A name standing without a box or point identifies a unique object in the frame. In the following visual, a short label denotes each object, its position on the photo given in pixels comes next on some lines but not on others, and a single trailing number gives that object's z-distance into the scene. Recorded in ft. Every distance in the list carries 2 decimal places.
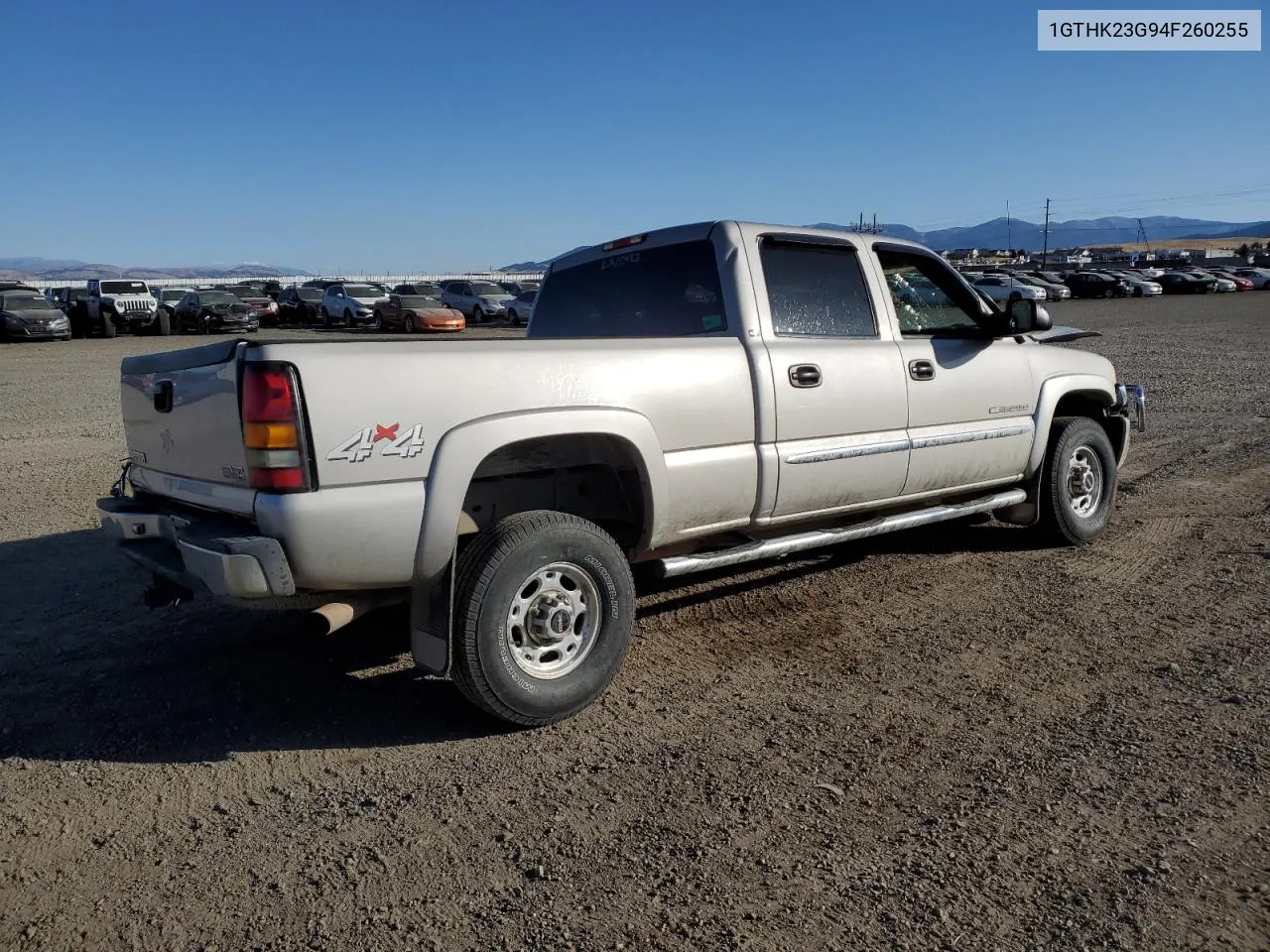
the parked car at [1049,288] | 158.77
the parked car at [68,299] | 110.93
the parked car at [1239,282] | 190.60
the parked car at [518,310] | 117.19
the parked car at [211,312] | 107.24
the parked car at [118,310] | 106.63
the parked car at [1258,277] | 196.44
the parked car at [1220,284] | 183.11
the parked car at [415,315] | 102.78
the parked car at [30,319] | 95.34
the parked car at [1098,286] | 173.17
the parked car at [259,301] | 123.92
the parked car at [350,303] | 116.16
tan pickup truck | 11.27
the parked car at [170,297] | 109.84
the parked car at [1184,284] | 180.91
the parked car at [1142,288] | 171.94
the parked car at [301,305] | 131.85
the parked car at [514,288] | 136.33
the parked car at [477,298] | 124.47
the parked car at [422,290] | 130.31
